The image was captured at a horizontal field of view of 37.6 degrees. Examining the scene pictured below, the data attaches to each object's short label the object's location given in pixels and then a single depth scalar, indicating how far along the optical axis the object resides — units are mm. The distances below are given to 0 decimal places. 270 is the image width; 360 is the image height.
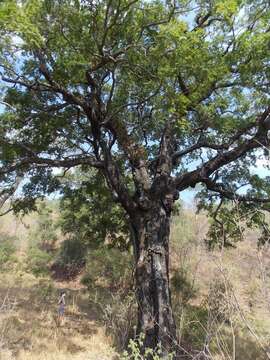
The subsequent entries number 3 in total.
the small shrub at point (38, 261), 22531
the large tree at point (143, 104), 7016
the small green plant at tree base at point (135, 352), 4070
